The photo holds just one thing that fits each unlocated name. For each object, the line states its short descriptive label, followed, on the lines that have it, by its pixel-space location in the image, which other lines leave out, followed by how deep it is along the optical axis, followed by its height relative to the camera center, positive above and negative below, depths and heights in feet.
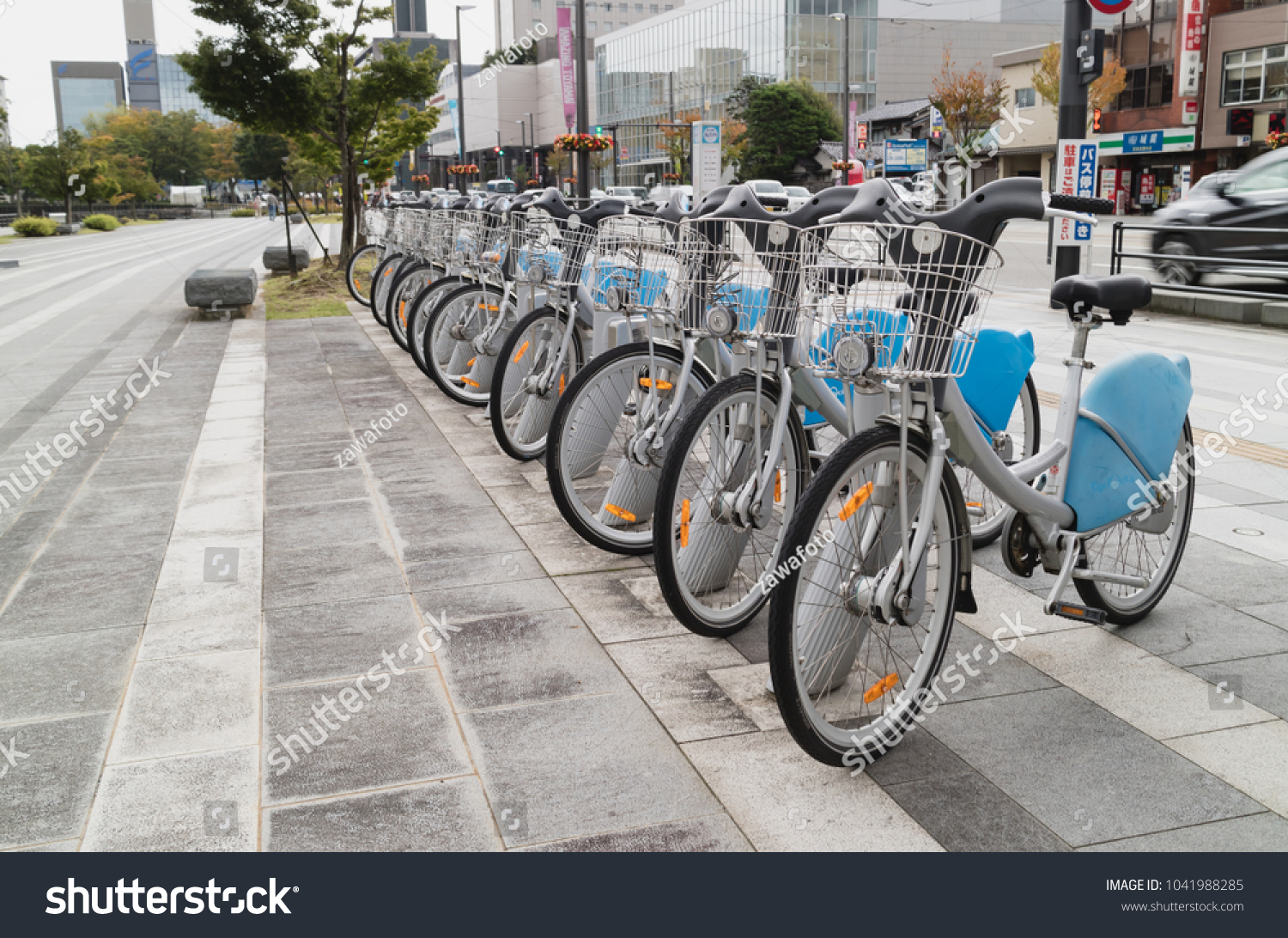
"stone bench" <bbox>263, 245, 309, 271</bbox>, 65.26 -0.92
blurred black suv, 41.73 +0.41
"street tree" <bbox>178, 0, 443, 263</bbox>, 52.08 +7.72
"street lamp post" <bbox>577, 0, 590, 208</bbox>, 48.55 +5.79
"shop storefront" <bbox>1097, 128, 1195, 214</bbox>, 136.05 +8.08
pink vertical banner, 112.16 +17.55
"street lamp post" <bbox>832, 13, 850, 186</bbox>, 123.33 +14.62
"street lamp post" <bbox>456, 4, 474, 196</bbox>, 72.01 +10.65
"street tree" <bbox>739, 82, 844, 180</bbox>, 205.57 +19.61
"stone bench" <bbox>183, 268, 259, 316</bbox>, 42.75 -1.73
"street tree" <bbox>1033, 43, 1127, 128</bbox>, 139.39 +18.26
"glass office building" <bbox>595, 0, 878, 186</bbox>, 219.20 +35.93
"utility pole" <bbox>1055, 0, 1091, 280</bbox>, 34.01 +4.12
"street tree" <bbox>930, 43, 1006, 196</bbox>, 162.71 +18.22
